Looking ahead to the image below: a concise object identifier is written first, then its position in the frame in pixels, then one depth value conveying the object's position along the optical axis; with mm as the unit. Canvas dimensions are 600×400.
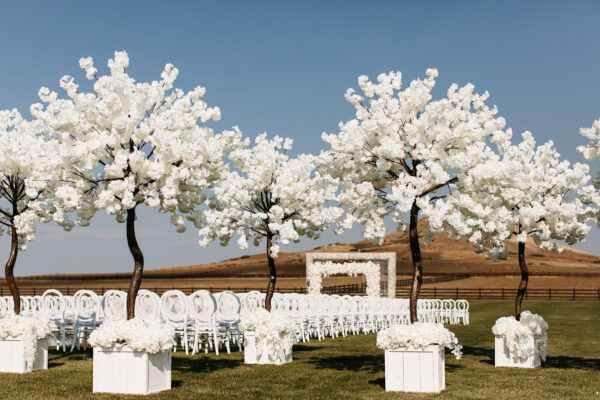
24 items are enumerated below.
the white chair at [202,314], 14875
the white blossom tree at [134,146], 10602
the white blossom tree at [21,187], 14484
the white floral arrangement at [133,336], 9445
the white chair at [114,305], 15501
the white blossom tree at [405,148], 10820
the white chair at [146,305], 15203
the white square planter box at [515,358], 13000
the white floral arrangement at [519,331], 12945
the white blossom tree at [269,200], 15773
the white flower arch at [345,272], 35188
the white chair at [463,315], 27811
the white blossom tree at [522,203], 10820
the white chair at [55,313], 15938
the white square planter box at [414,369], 9719
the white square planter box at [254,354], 13094
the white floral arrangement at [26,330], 11703
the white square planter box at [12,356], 11797
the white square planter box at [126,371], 9539
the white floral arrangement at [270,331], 12844
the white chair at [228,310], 15609
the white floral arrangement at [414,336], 9633
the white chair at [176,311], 14930
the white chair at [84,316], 16016
